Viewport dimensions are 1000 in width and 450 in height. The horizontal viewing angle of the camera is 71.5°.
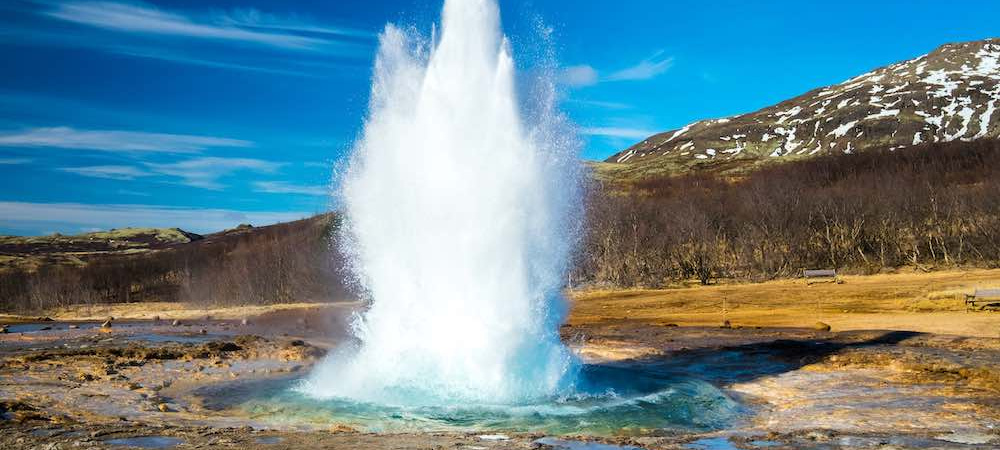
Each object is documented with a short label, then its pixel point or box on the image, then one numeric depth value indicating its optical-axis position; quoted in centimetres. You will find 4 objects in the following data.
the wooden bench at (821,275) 5231
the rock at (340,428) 1329
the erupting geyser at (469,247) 1716
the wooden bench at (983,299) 3253
